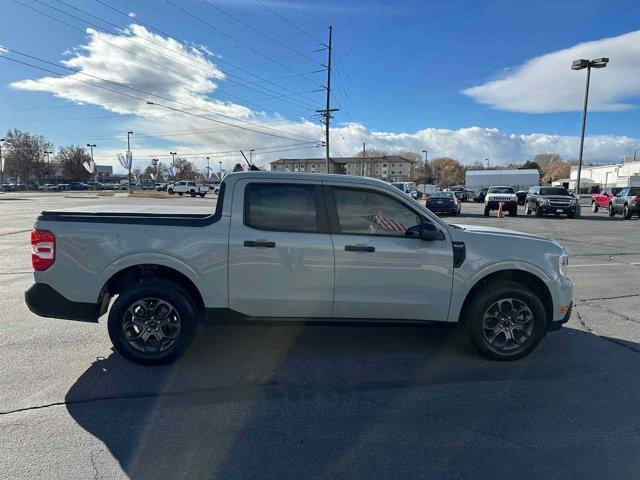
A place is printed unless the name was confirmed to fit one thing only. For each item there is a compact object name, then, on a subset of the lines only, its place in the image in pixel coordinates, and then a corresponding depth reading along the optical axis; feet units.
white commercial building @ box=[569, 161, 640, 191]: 225.19
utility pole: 138.82
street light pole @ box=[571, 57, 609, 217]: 87.45
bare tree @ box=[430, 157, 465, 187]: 419.74
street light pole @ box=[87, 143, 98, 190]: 282.77
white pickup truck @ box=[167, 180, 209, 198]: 173.27
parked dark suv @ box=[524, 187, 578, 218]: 76.59
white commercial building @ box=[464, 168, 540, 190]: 192.85
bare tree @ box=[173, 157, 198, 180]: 367.04
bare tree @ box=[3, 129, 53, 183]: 271.08
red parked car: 97.22
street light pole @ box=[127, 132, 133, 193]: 162.40
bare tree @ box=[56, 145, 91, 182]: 322.55
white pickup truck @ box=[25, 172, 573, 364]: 12.67
